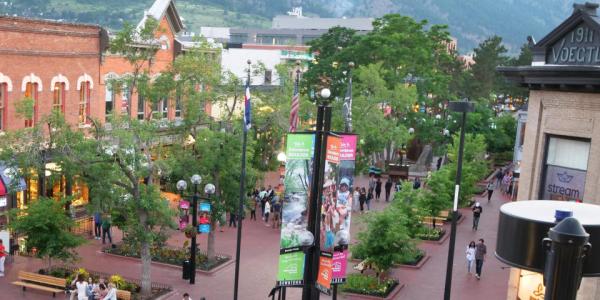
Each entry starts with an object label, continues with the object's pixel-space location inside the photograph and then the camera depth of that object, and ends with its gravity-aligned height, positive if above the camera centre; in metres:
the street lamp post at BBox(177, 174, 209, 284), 24.27 -4.78
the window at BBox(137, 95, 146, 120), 39.88 -1.28
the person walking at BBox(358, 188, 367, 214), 38.06 -5.32
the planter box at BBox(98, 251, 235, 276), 25.94 -6.94
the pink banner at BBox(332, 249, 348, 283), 13.11 -3.21
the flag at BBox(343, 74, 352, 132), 26.93 -0.27
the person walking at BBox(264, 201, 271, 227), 34.47 -5.83
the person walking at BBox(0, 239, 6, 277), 24.23 -6.54
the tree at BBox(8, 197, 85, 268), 22.73 -5.07
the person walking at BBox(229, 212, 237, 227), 32.97 -6.23
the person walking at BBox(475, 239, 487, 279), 25.97 -5.46
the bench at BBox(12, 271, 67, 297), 22.45 -6.82
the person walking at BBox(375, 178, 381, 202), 42.66 -5.33
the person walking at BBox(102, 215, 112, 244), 28.56 -6.07
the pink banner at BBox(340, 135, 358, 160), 12.41 -0.82
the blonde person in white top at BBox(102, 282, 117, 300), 19.91 -6.15
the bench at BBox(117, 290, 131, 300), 21.91 -6.80
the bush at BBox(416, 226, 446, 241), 32.47 -6.06
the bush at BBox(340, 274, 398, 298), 23.64 -6.45
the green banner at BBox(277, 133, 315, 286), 12.32 -1.79
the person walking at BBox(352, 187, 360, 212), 38.19 -5.40
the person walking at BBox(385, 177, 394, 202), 42.50 -5.29
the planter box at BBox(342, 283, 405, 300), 23.43 -6.68
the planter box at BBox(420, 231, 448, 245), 32.28 -6.28
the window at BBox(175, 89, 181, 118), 28.79 -0.34
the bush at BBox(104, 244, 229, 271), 26.91 -6.78
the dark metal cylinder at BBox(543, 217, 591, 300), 3.78 -0.79
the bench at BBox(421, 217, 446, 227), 35.07 -5.81
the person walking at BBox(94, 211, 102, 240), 29.92 -6.39
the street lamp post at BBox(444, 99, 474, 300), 15.88 -1.66
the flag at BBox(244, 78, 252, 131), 22.66 -0.41
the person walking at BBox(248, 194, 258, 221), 35.37 -6.33
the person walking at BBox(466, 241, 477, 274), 26.35 -5.49
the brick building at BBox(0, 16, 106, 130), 29.75 +0.72
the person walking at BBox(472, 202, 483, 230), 34.06 -5.08
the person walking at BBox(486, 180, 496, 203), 42.69 -4.80
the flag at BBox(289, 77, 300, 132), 16.92 -0.37
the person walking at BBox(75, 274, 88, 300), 20.23 -6.21
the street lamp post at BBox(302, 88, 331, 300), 12.25 -1.82
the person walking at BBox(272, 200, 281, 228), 34.00 -5.85
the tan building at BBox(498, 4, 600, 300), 16.27 +0.08
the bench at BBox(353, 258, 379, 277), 25.36 -6.36
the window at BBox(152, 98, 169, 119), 41.34 -1.12
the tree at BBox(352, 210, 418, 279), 23.64 -4.75
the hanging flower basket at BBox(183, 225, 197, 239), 24.28 -5.06
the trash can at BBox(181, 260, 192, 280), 24.69 -6.53
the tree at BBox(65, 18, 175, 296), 21.58 -2.95
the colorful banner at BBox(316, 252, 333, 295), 12.32 -3.16
